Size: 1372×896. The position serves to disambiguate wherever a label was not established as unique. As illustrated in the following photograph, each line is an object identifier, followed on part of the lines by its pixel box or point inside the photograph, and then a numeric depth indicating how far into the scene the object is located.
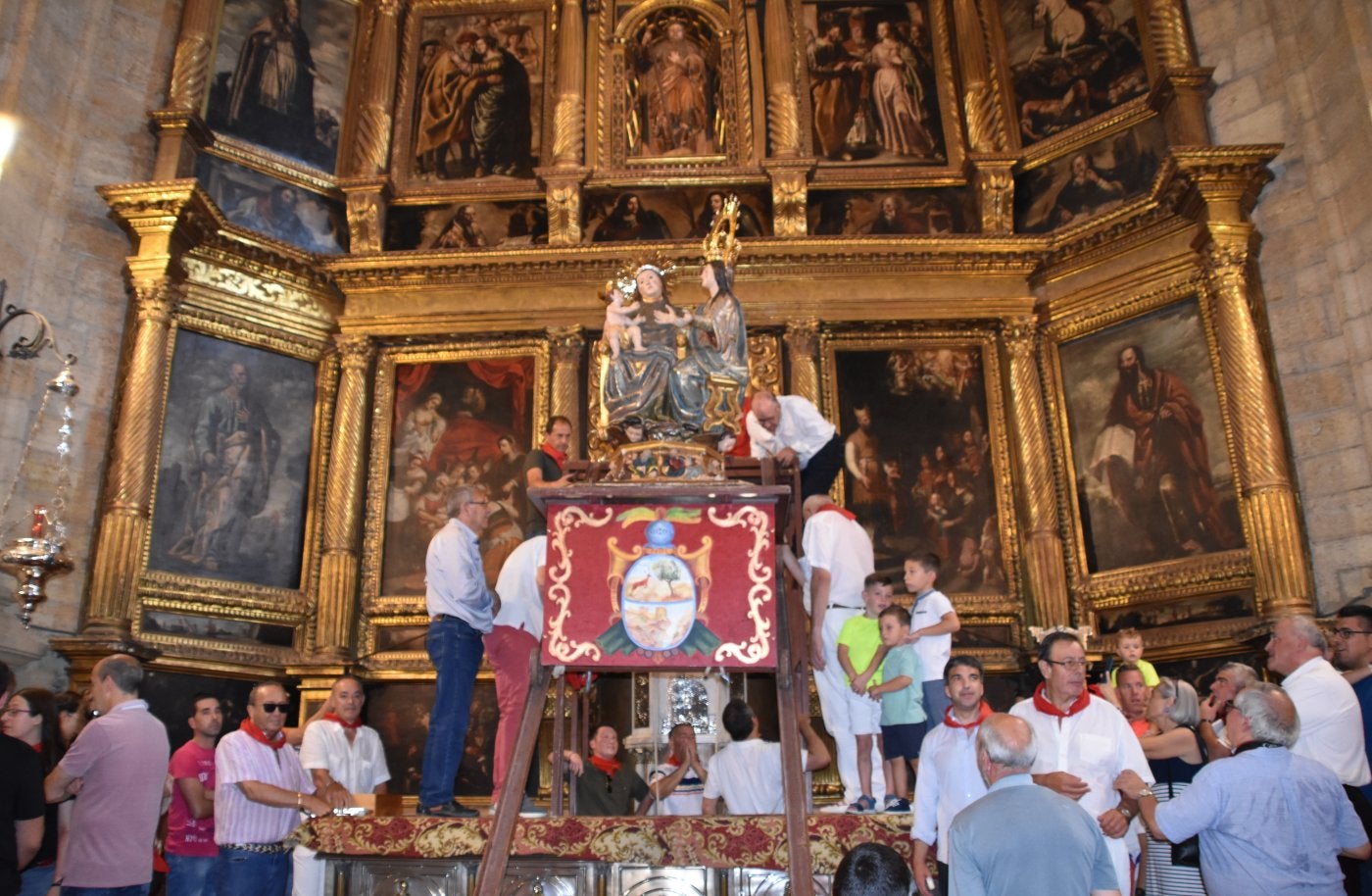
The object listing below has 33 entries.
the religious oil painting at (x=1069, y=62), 12.45
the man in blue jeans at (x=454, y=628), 5.82
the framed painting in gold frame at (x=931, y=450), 11.59
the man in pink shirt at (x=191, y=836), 5.65
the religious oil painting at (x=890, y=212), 12.77
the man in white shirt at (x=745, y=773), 6.28
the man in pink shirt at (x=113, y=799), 4.83
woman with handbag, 5.13
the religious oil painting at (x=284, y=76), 12.76
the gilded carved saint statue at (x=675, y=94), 13.47
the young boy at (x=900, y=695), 5.84
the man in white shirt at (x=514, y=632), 6.30
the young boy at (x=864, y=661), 5.97
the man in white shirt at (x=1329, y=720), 4.90
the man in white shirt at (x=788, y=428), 6.72
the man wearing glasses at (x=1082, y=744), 4.52
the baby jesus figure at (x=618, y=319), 6.36
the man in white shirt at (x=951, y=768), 4.53
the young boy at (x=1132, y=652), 7.11
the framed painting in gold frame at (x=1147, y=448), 10.70
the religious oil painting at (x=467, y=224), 12.99
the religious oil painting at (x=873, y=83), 13.22
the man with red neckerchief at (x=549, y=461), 7.35
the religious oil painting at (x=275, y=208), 12.28
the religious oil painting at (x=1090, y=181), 11.91
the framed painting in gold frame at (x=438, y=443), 11.83
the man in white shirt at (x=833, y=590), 6.28
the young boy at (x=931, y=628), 5.98
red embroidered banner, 4.89
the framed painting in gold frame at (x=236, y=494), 10.95
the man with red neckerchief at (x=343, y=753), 6.07
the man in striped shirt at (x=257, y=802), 5.40
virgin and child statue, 6.16
